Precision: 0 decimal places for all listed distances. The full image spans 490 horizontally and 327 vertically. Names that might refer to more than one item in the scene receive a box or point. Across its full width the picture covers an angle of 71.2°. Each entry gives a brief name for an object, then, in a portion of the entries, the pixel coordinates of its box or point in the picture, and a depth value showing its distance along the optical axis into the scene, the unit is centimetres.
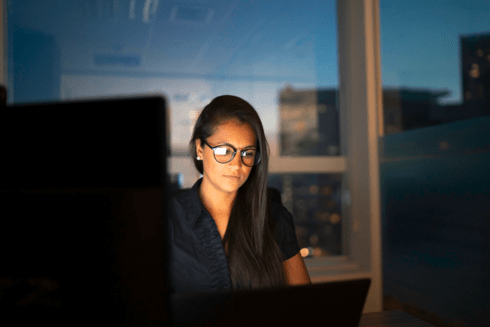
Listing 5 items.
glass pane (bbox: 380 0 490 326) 177
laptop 61
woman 127
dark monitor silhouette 44
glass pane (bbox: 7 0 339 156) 221
